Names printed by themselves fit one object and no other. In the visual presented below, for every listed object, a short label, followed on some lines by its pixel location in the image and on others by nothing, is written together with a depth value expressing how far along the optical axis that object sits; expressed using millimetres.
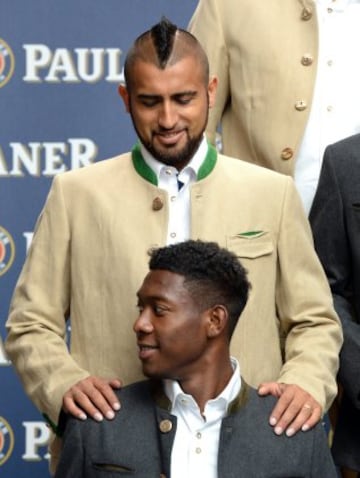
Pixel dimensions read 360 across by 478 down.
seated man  4223
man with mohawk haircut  4445
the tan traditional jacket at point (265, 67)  5000
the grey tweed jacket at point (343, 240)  4824
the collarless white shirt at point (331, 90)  5008
